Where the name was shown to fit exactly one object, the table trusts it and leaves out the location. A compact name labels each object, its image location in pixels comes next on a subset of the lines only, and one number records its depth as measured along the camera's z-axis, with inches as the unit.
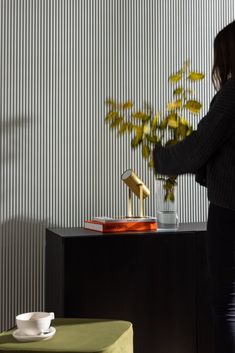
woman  65.6
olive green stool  66.6
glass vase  101.6
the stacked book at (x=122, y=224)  95.3
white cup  70.2
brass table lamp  101.0
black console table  90.0
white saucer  69.5
